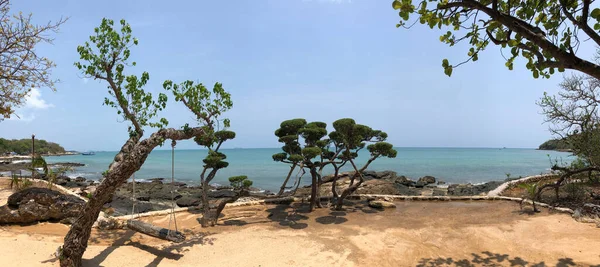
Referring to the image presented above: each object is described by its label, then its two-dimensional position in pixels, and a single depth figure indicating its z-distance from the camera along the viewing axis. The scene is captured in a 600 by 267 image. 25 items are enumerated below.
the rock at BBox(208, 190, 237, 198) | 20.31
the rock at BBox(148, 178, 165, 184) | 30.56
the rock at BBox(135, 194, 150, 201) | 18.25
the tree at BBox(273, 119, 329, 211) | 11.02
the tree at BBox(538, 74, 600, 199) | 11.16
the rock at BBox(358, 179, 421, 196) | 16.73
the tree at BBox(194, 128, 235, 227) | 9.18
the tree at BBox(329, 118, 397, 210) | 11.25
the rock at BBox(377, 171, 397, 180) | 27.79
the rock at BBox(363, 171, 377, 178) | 28.64
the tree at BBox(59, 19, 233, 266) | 5.36
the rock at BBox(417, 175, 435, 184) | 27.62
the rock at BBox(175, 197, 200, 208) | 16.61
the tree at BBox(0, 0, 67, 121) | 7.31
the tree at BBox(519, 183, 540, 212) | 11.02
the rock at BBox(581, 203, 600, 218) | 9.00
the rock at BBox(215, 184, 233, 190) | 24.77
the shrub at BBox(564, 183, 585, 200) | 11.19
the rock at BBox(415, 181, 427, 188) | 24.92
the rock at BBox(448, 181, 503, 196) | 18.59
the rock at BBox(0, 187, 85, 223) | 7.34
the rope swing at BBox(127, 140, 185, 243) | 6.55
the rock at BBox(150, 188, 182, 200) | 19.70
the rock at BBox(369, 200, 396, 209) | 11.98
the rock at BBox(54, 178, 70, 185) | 23.42
